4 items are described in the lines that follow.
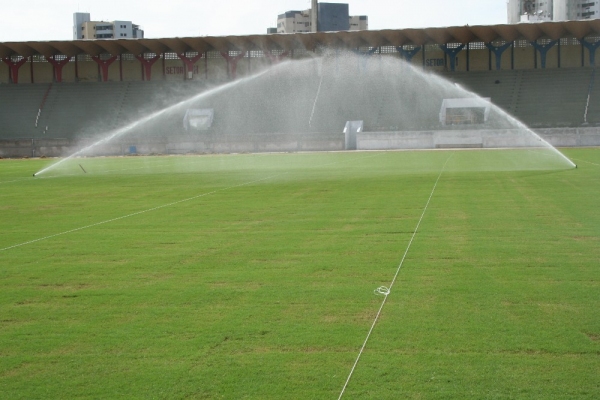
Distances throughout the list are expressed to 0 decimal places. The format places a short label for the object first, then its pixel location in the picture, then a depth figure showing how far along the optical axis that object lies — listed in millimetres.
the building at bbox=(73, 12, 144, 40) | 173250
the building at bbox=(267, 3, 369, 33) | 161625
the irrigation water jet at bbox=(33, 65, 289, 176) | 53975
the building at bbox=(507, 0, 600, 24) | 154250
